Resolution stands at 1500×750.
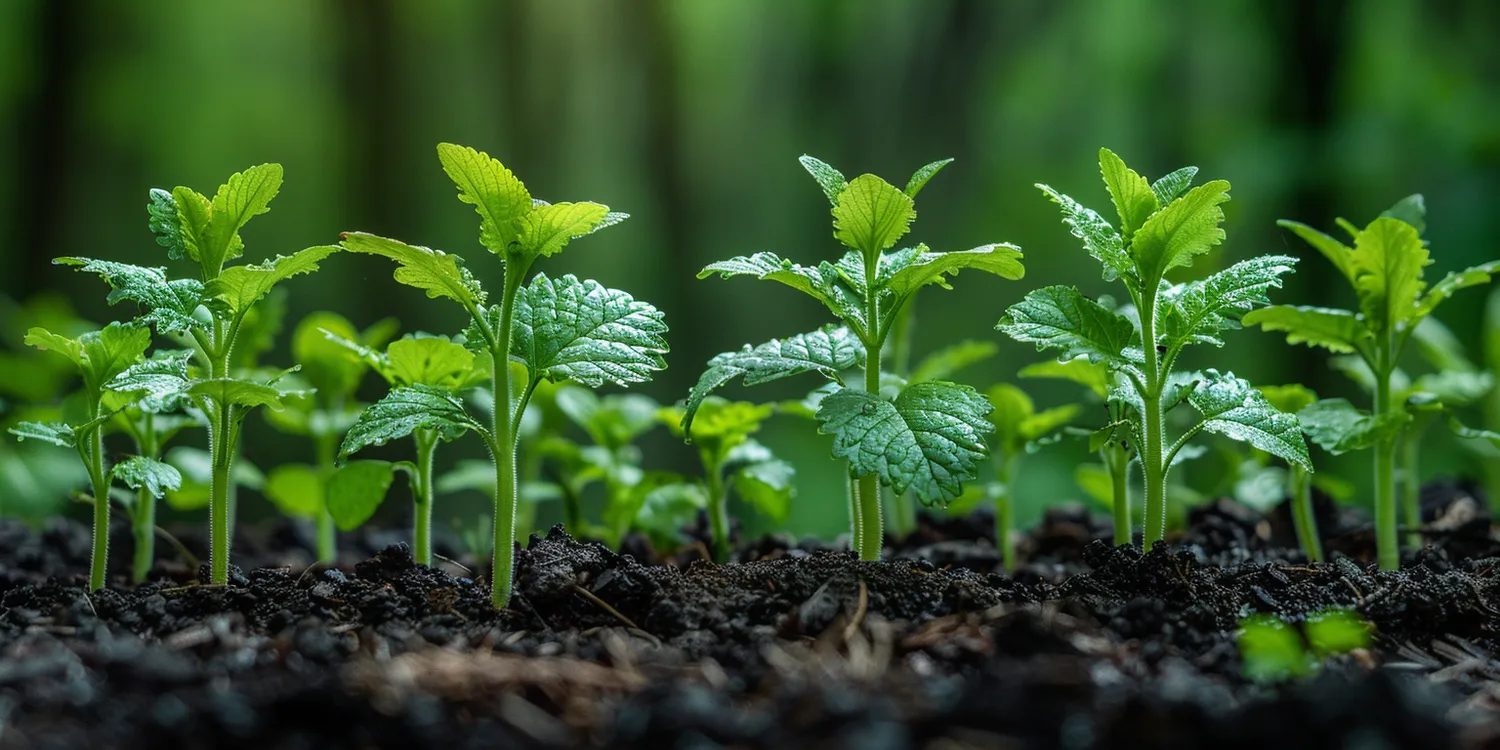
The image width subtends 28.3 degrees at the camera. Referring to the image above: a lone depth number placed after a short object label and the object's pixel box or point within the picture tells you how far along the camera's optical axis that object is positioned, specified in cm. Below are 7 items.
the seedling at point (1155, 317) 78
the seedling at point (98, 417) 79
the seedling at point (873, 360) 76
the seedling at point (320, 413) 90
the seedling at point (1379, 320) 80
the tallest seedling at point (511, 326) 77
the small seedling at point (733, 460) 85
